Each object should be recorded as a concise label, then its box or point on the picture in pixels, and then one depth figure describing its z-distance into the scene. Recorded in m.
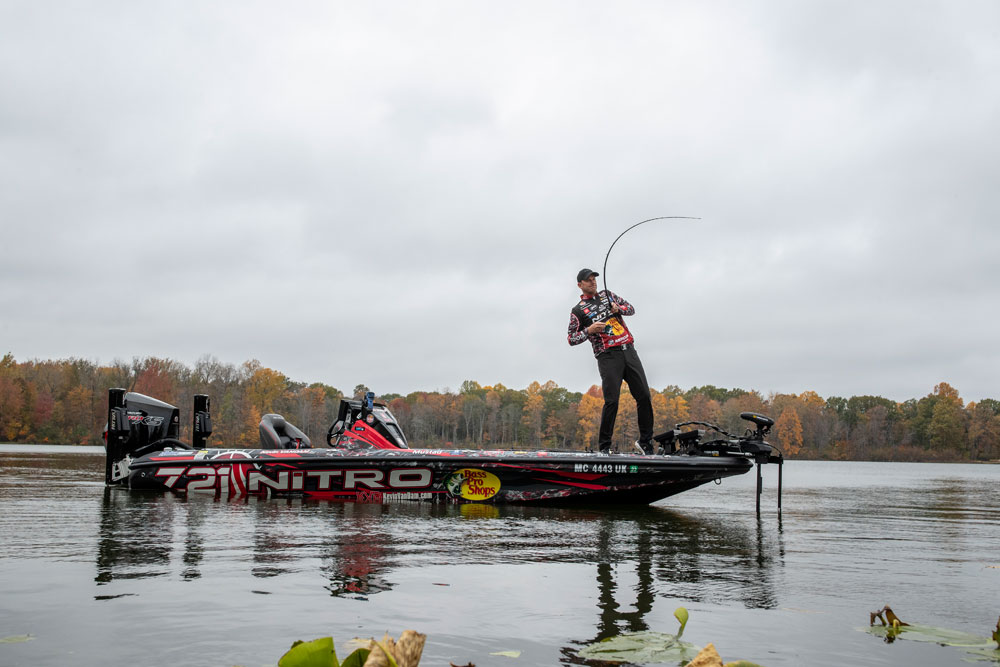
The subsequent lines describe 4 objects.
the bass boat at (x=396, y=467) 7.92
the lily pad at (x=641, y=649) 2.57
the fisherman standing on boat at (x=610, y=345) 8.50
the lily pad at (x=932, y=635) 2.89
